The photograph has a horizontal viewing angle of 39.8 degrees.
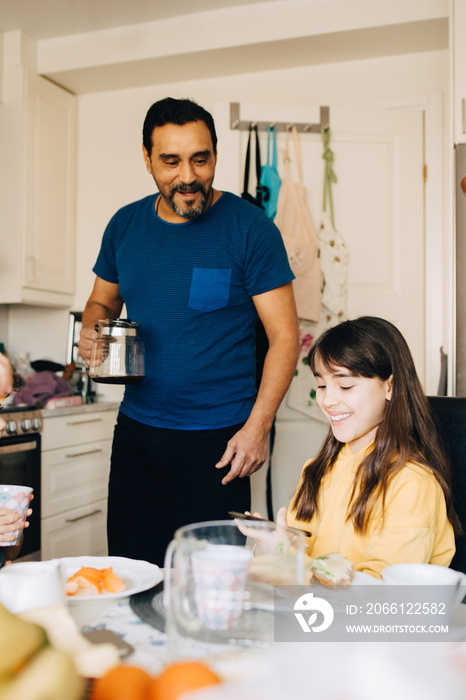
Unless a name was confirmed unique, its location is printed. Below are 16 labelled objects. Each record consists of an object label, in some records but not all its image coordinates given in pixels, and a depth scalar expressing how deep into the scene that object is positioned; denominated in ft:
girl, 3.56
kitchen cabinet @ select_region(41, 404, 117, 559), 8.57
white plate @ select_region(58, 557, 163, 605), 2.49
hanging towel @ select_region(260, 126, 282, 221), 8.97
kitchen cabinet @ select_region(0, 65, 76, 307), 9.70
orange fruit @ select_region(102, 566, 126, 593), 2.54
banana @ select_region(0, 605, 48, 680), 1.43
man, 5.35
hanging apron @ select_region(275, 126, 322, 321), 8.78
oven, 7.81
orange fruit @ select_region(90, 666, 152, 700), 1.40
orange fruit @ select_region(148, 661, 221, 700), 1.38
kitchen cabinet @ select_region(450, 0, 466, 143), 7.33
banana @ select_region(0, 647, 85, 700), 1.31
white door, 9.10
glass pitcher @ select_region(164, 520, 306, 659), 1.77
